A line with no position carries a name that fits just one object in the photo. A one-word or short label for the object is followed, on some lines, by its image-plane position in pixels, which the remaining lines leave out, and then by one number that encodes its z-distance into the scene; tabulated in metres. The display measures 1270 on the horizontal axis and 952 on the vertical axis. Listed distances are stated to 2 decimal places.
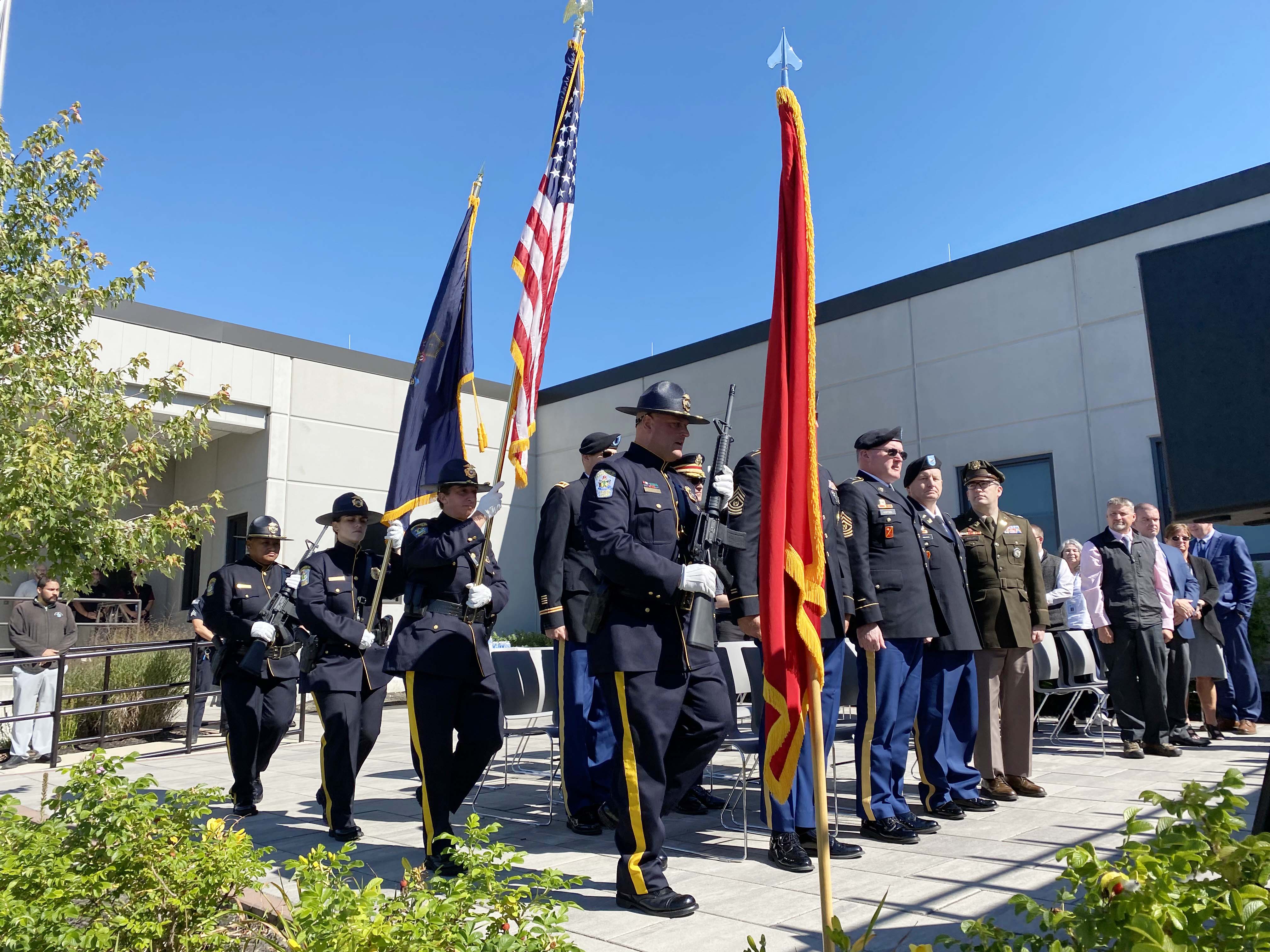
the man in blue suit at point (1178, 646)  8.27
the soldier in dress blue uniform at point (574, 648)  5.93
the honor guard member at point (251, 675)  6.43
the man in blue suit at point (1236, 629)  9.21
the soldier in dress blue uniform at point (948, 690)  5.68
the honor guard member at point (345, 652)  5.53
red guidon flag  3.21
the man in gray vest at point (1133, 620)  7.72
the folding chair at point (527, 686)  6.93
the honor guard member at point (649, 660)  3.95
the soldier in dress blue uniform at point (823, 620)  4.59
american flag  5.91
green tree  8.32
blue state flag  6.60
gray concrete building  12.59
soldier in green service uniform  6.26
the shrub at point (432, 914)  2.34
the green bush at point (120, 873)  2.85
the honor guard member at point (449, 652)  4.85
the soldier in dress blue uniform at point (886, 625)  5.10
